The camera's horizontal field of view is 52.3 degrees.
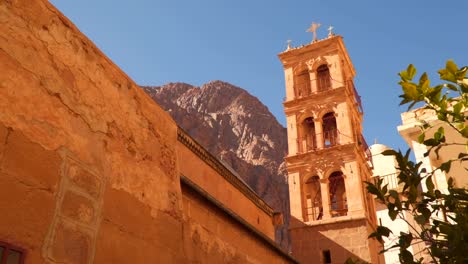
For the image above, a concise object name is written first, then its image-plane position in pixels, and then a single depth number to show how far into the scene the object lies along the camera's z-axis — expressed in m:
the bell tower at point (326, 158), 16.91
